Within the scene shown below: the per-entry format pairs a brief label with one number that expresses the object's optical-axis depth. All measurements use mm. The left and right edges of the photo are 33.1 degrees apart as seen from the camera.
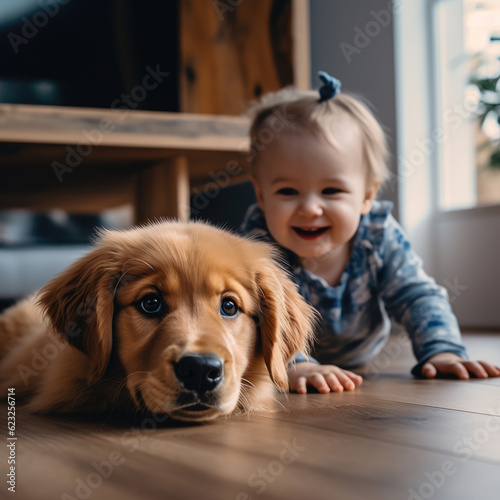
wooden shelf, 1060
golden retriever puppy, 541
